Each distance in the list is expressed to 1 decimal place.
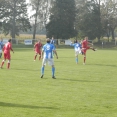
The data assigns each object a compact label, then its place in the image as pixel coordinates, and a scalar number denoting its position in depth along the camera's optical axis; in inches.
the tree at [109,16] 3415.4
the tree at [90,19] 3193.9
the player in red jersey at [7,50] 850.1
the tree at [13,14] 3173.0
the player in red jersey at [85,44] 1036.5
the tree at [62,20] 3016.7
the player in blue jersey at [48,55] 642.2
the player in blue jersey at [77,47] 1091.4
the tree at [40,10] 3462.1
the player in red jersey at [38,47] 1205.3
